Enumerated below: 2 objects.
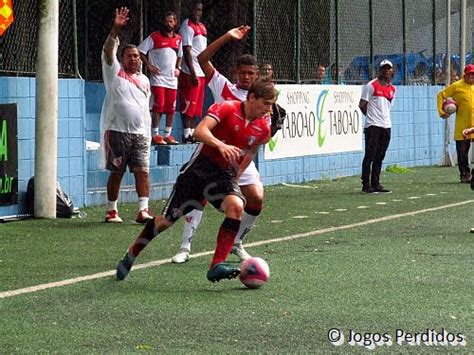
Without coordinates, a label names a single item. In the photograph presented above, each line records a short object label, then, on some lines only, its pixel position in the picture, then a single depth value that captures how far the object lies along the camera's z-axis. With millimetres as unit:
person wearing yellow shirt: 22312
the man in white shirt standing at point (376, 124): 20266
